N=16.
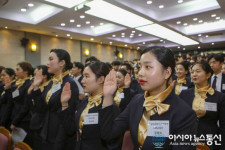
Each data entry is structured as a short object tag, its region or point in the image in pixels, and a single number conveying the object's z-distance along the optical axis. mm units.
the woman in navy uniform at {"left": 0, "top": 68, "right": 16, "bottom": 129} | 3125
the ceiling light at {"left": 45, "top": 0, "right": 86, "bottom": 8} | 6053
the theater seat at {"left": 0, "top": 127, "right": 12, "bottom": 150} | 1785
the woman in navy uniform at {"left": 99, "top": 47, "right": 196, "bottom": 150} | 1034
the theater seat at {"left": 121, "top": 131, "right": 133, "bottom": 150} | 1571
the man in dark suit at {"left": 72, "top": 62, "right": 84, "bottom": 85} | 4688
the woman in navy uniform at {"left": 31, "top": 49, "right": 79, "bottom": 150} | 2006
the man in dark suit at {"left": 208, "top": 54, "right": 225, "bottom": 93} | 3148
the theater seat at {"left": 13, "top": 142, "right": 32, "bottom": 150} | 1508
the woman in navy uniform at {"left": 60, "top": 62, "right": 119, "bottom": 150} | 1542
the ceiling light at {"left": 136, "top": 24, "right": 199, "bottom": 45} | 10184
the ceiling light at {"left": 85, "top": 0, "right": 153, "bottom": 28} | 6969
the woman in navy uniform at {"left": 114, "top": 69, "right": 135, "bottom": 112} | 3076
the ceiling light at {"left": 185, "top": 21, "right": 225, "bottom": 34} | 10648
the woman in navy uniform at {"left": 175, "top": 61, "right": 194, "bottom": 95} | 3506
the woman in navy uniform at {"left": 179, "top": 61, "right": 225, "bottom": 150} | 2080
